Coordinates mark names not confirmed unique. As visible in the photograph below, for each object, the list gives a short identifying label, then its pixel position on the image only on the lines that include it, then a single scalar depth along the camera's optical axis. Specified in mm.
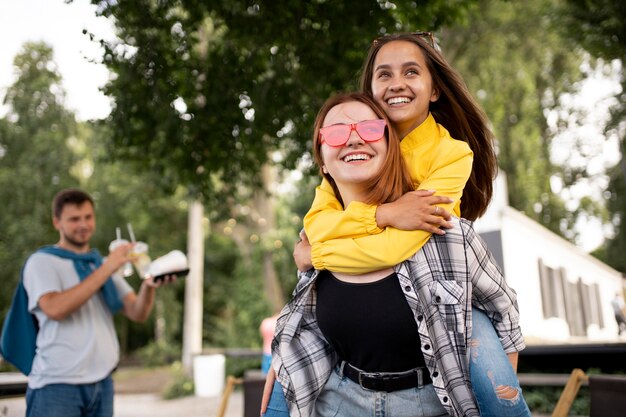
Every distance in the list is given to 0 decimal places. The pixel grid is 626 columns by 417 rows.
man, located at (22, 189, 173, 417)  3352
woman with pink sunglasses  1719
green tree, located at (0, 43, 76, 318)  21484
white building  11297
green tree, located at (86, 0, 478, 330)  4547
